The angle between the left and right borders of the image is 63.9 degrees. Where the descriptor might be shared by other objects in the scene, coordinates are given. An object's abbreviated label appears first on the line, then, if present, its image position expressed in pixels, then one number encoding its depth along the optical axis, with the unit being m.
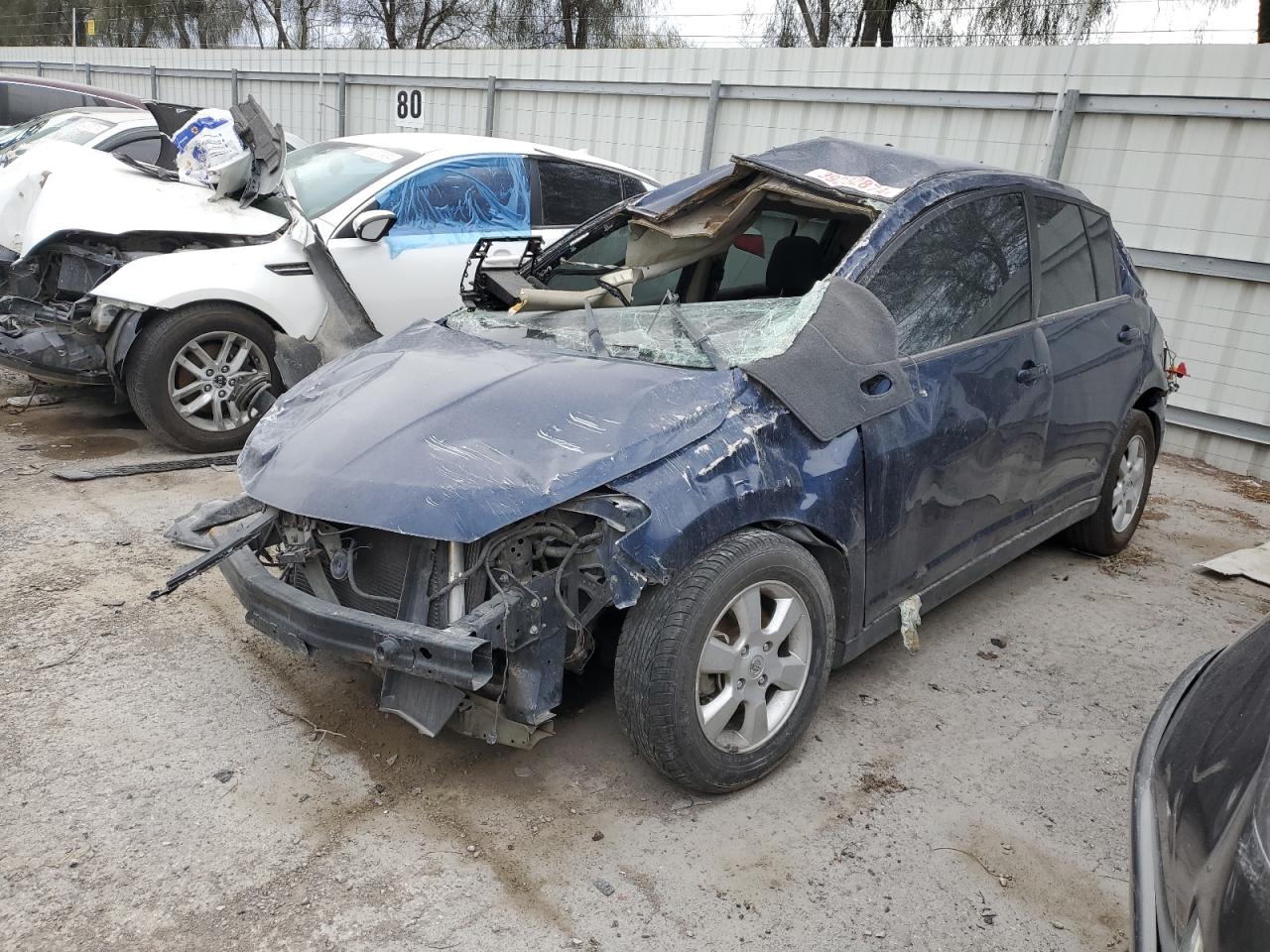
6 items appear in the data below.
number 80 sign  12.77
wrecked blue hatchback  2.63
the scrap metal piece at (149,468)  5.12
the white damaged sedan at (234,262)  5.33
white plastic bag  6.17
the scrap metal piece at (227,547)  2.96
